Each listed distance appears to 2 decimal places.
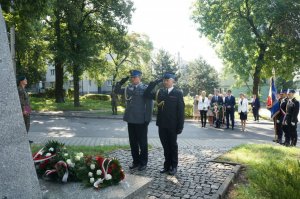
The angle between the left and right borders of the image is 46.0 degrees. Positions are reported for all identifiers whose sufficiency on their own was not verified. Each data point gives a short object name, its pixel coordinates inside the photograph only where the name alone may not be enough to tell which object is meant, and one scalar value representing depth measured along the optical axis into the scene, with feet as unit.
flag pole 42.58
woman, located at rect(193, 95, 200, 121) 69.05
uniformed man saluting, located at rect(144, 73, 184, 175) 22.66
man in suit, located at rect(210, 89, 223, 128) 59.88
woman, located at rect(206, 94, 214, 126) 60.90
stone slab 13.78
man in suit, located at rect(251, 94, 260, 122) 76.07
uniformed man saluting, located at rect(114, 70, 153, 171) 23.31
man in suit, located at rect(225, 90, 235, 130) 57.36
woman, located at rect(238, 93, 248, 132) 56.51
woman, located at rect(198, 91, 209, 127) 60.08
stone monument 11.83
